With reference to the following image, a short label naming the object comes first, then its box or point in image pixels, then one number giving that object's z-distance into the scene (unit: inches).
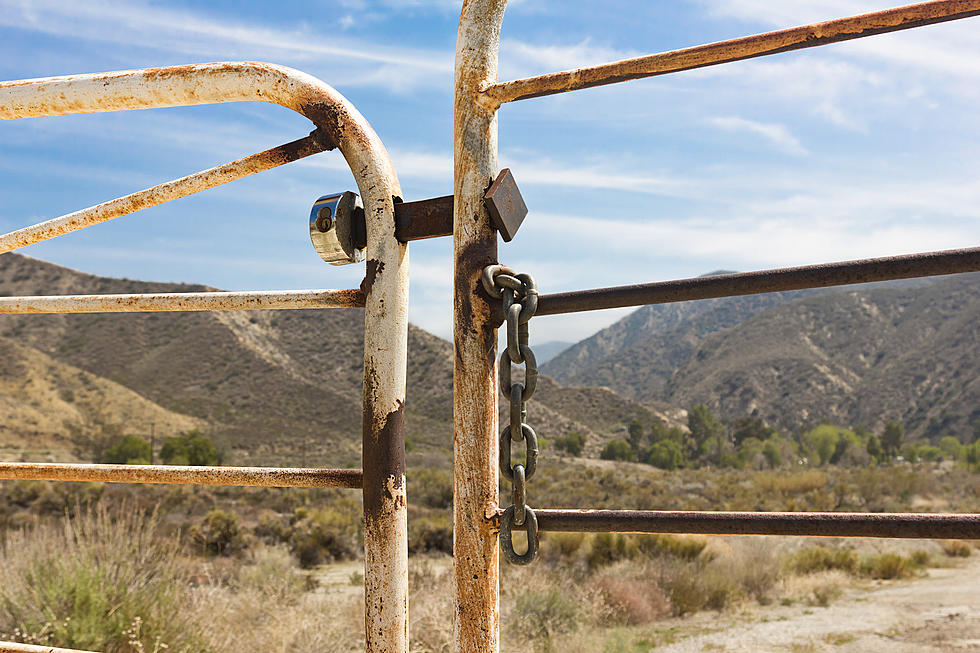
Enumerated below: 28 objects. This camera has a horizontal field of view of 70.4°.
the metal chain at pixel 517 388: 39.6
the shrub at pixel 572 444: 1331.2
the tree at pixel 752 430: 1545.3
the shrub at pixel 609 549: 381.4
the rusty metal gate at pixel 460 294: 39.4
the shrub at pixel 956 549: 447.2
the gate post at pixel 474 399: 42.5
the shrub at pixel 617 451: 1331.2
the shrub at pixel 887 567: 390.6
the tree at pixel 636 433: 1412.4
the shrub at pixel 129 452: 926.4
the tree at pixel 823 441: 1294.3
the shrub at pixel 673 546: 384.8
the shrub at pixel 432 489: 638.5
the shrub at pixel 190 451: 953.5
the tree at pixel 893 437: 1281.9
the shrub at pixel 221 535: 430.1
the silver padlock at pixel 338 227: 45.4
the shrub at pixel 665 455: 1301.7
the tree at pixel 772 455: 1267.5
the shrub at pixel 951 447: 1241.3
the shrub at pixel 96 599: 177.2
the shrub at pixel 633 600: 293.0
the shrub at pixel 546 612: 250.4
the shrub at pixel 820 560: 381.4
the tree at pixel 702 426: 1526.8
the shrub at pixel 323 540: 434.0
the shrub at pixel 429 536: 430.3
